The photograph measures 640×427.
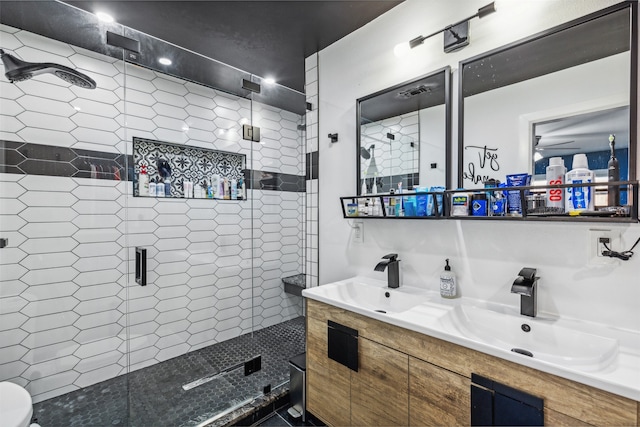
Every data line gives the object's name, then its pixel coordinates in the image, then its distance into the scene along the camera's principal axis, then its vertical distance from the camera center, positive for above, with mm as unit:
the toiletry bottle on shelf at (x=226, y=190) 2732 +200
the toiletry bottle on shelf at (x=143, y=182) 2287 +238
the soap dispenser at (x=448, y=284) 1447 -373
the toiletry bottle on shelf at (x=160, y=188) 2371 +196
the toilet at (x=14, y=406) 1265 -880
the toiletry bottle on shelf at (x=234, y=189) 2771 +211
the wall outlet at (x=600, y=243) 1067 -129
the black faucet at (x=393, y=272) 1667 -355
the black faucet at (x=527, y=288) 1114 -304
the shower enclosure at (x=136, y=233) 1817 -158
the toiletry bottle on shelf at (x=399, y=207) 1608 +16
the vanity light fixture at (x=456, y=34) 1422 +874
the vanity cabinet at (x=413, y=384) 847 -652
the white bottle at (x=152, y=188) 2330 +193
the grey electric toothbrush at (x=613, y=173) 1021 +124
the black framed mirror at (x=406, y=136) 1531 +429
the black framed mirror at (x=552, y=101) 1056 +444
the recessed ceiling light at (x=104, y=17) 1778 +1207
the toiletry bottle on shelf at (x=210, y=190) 2655 +196
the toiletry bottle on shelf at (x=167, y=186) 2418 +215
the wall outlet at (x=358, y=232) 1935 -145
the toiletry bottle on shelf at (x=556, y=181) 1113 +110
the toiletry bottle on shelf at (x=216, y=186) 2688 +235
